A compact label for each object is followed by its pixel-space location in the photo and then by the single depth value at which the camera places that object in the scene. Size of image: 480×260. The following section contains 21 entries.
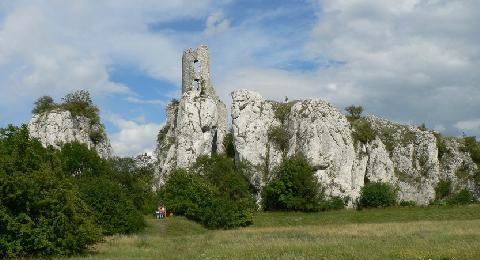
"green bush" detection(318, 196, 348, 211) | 68.44
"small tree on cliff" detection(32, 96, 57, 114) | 76.69
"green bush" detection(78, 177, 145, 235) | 41.22
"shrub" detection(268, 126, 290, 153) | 78.75
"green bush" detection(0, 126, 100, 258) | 26.62
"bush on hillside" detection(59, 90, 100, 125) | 76.56
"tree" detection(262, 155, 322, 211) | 67.62
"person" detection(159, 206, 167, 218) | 55.81
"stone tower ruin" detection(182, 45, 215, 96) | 79.69
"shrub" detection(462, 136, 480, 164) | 83.19
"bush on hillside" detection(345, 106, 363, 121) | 87.06
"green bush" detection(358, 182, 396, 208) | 72.12
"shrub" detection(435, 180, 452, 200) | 80.31
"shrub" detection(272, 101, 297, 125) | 81.44
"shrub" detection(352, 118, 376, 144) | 82.88
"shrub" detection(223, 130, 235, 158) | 81.06
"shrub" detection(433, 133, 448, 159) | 84.88
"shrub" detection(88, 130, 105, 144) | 77.34
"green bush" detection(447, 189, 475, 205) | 72.69
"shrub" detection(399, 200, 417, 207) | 72.74
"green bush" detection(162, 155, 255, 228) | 52.91
